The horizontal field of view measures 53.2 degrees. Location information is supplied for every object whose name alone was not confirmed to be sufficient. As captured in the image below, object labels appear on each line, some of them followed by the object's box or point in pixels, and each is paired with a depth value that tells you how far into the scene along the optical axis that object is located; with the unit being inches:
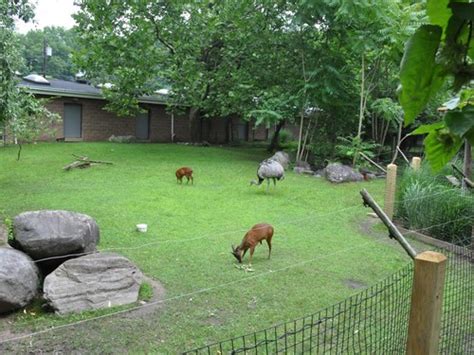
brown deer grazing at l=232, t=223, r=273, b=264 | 237.9
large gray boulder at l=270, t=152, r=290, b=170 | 590.2
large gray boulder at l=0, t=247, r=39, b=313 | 175.6
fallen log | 510.9
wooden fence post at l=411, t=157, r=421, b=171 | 362.3
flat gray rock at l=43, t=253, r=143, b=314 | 182.0
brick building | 768.9
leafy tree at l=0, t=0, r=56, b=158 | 319.0
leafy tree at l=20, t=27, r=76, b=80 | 1700.3
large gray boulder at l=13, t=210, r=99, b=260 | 198.8
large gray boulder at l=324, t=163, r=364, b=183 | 496.7
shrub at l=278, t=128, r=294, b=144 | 962.8
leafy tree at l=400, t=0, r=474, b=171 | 24.8
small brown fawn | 450.4
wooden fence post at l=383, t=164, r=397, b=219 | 312.5
